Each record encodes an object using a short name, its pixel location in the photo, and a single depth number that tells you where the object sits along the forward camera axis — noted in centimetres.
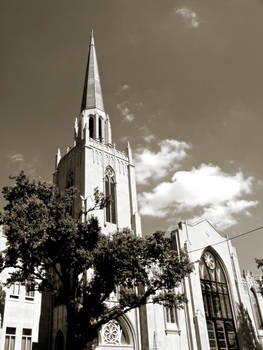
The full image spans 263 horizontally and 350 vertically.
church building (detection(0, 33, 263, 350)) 2529
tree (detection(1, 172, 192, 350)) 1638
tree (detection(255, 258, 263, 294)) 3162
